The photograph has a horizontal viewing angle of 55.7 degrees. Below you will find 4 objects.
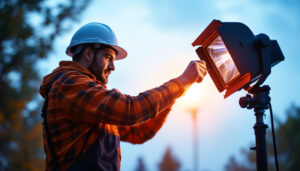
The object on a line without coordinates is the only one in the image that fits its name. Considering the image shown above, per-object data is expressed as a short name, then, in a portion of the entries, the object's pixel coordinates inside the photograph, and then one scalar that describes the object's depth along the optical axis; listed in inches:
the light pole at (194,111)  544.4
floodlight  93.0
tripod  92.8
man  81.2
